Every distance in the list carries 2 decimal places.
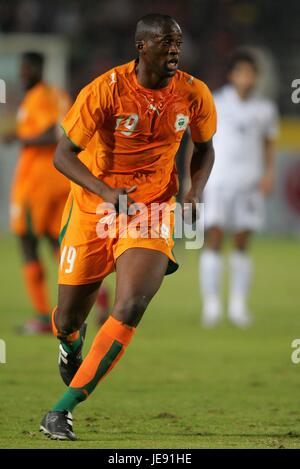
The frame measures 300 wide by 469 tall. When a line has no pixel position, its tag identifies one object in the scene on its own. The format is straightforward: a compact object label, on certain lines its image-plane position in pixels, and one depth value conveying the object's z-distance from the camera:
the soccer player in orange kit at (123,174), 5.66
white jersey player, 11.08
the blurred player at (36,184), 10.37
